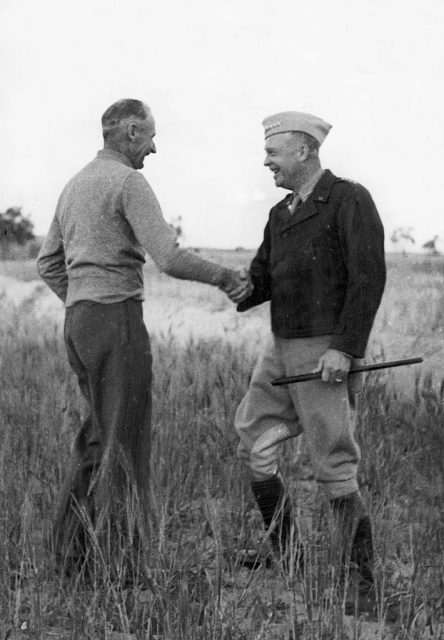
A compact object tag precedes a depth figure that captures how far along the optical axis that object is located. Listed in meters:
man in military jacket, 3.67
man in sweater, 3.73
